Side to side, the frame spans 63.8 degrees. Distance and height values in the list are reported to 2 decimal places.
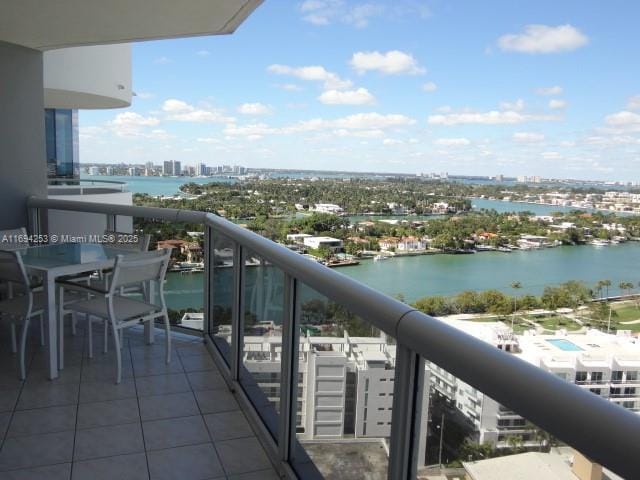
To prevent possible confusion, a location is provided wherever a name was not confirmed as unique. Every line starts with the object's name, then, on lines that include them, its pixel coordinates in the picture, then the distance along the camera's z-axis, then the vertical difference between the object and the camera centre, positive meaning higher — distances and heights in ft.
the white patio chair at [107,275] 15.01 -3.31
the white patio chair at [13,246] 14.28 -2.49
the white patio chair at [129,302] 12.10 -3.38
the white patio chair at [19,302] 12.03 -3.35
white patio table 12.26 -2.39
